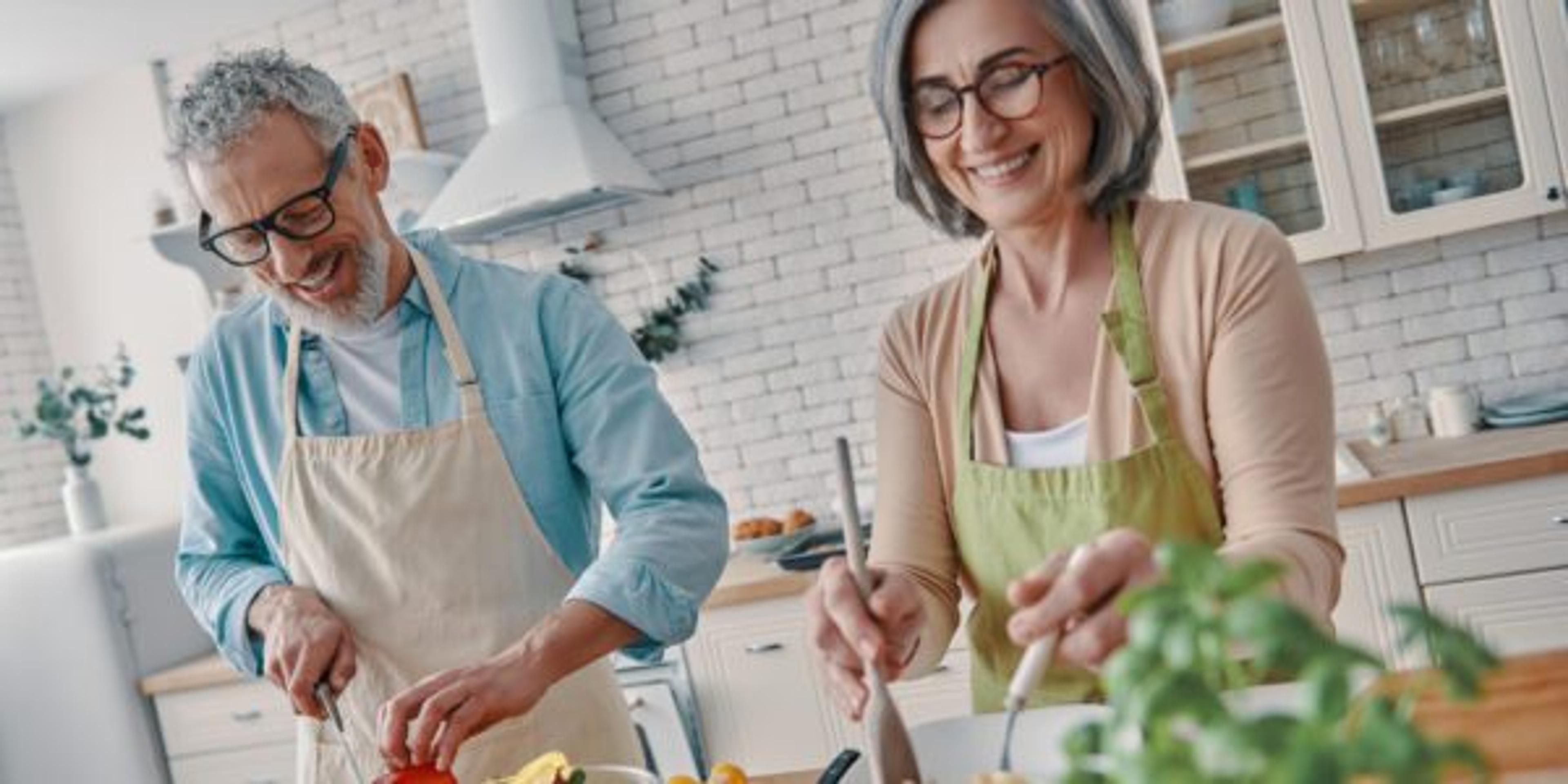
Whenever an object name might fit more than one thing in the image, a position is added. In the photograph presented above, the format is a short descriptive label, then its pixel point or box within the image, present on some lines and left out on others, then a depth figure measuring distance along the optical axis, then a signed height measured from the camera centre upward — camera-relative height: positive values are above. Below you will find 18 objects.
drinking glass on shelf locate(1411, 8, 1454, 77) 3.03 +0.38
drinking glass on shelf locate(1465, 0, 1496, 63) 2.99 +0.38
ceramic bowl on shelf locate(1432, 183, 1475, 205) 3.02 +0.05
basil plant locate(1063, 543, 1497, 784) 0.39 -0.13
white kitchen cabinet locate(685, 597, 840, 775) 3.20 -0.75
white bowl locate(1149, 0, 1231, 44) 3.15 +0.58
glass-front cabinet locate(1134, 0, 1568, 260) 2.97 +0.25
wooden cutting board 0.91 -0.36
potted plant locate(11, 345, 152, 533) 4.12 +0.26
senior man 1.55 -0.02
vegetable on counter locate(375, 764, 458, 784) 1.15 -0.28
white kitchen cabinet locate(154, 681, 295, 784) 3.62 -0.66
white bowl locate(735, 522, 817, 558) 3.49 -0.45
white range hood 3.50 +0.70
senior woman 1.28 -0.07
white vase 4.14 +0.02
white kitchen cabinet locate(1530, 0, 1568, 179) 2.92 +0.32
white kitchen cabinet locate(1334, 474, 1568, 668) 2.69 -0.67
